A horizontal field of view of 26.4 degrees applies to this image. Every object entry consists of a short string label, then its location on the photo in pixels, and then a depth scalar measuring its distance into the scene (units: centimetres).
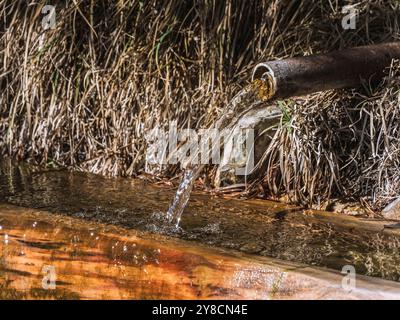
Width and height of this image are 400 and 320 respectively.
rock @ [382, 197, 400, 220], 387
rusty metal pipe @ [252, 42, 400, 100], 364
